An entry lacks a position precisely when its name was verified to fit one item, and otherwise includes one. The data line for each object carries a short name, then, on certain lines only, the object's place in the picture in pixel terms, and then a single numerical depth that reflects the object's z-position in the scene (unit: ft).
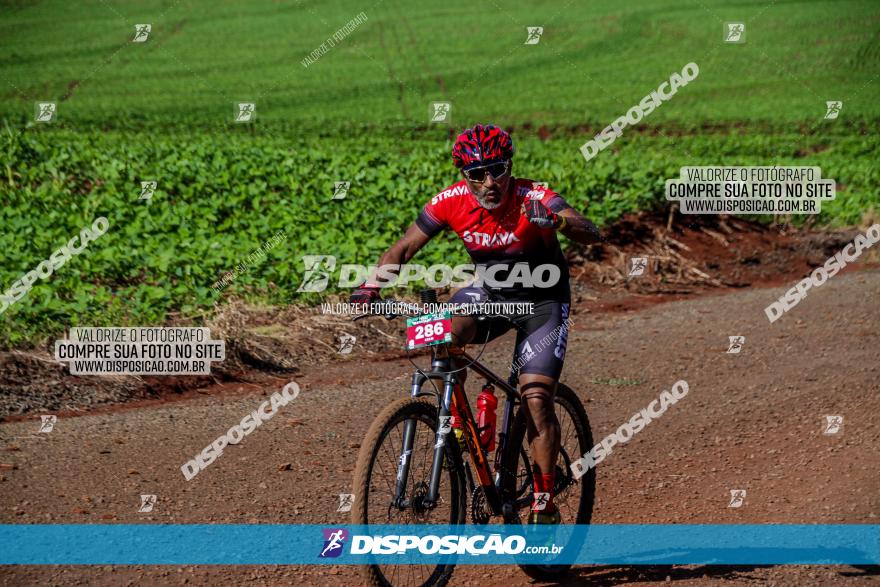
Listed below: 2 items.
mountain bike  34.14
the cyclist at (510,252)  37.86
